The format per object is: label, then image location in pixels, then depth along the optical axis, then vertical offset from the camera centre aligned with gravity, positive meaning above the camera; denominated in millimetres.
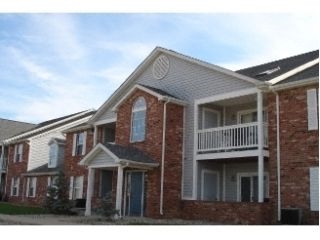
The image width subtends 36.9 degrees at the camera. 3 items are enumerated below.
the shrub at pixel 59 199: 24359 +11
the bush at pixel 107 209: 19969 -332
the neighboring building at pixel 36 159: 35656 +3129
